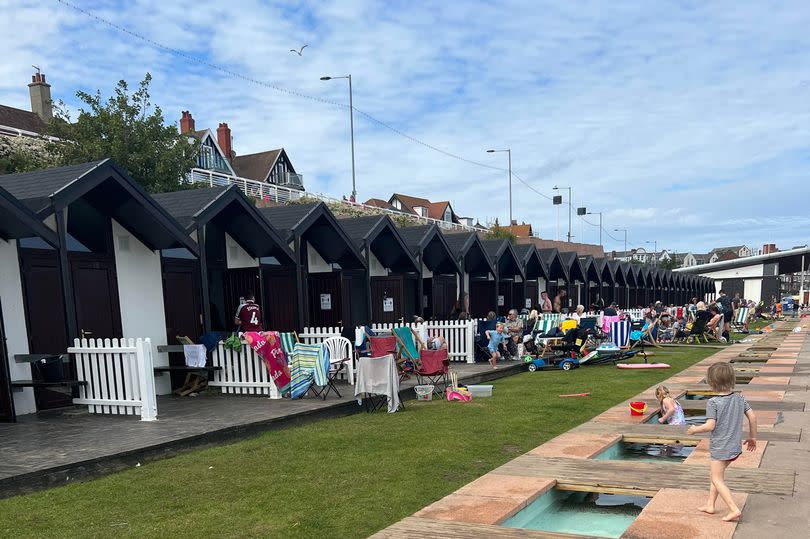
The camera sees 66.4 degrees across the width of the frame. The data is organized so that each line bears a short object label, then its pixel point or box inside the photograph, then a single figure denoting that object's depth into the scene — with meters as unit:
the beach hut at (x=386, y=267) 15.32
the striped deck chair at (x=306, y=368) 9.40
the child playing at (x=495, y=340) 14.37
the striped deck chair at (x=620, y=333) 16.30
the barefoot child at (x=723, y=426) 4.22
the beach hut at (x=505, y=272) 20.80
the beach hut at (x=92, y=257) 8.31
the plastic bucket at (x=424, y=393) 10.31
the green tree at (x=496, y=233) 56.47
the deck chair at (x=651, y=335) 18.97
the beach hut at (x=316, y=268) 12.48
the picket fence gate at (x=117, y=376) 7.89
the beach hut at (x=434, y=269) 16.84
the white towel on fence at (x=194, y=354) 9.68
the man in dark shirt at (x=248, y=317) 10.80
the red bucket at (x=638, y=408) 8.04
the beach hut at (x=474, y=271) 18.75
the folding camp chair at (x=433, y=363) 10.48
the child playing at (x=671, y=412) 7.54
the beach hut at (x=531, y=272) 22.79
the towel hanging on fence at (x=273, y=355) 9.57
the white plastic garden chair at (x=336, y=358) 9.73
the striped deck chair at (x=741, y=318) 30.30
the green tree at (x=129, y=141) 25.55
